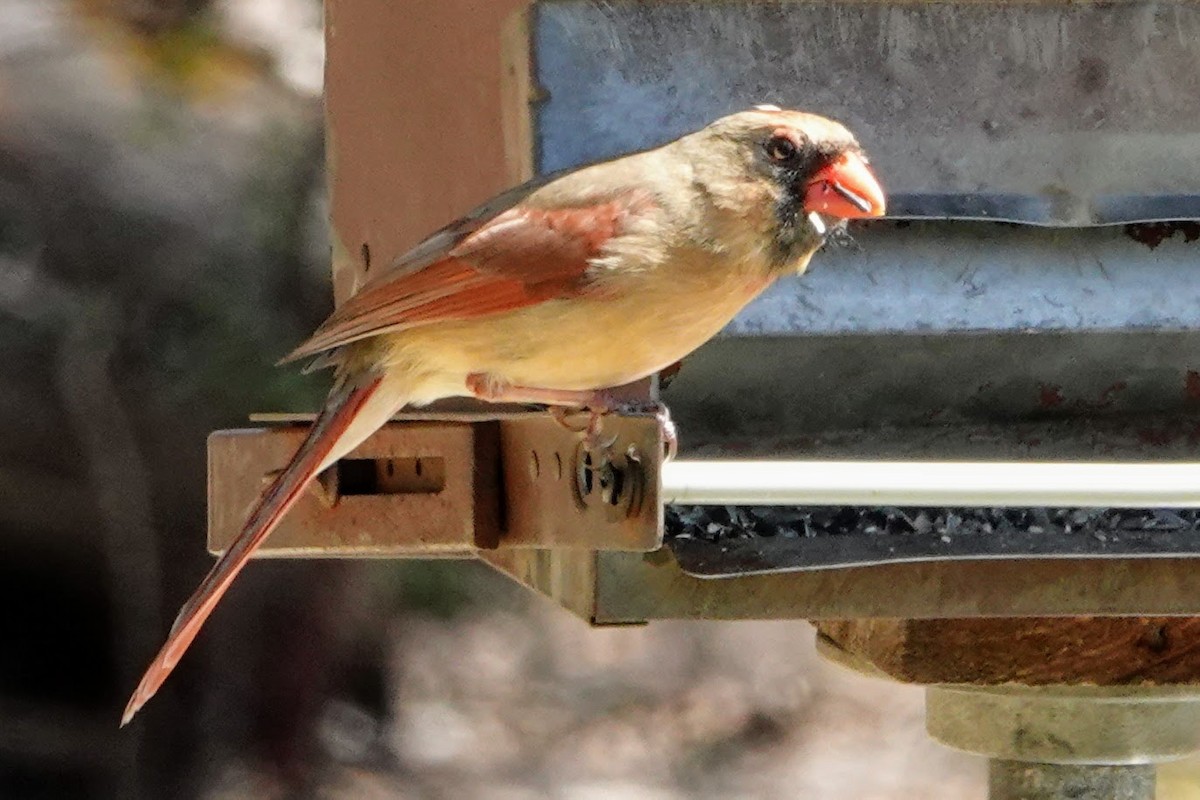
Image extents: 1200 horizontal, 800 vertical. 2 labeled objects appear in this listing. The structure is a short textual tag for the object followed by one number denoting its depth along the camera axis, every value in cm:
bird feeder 514
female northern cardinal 512
